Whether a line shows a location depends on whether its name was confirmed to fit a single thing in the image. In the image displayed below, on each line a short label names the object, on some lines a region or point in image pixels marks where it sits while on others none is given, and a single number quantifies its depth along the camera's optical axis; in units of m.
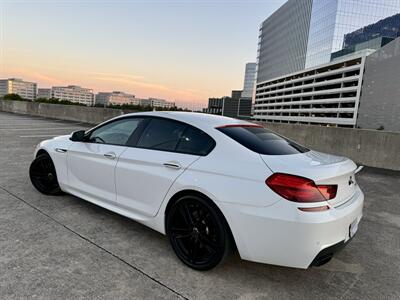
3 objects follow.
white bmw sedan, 2.31
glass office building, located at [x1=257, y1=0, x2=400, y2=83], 78.81
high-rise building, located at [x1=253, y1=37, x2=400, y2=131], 48.66
